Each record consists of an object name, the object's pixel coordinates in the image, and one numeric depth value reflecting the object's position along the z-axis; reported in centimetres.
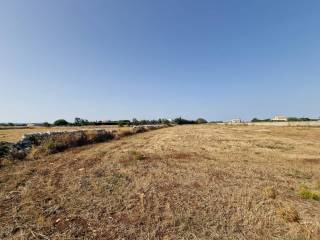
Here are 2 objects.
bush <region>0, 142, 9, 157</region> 881
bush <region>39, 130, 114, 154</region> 1054
